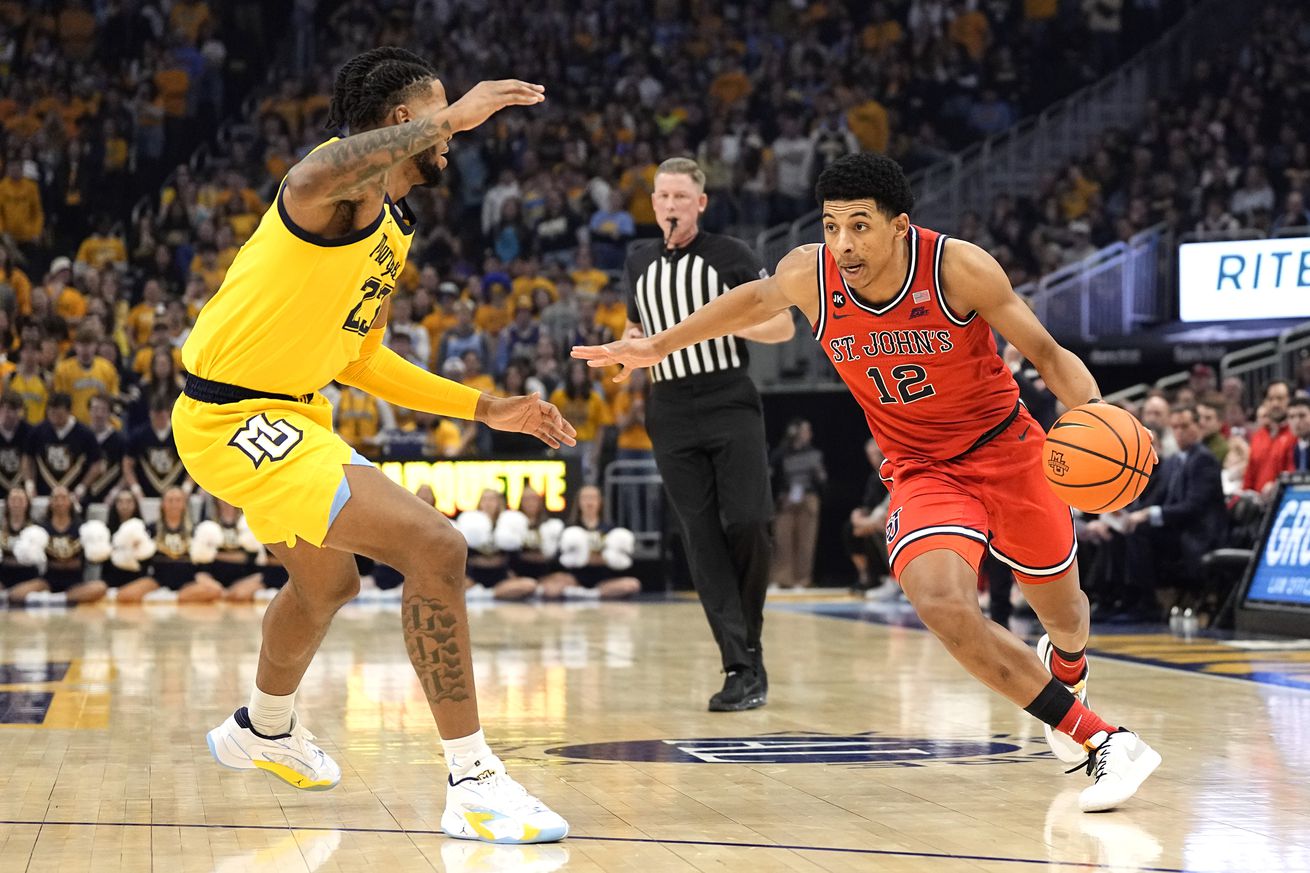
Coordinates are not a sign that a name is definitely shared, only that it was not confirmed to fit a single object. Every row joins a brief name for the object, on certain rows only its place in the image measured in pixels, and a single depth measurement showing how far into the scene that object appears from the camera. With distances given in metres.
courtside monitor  10.20
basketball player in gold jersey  4.30
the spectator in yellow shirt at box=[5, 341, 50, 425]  15.28
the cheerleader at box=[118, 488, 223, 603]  14.41
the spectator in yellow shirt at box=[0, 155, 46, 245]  19.25
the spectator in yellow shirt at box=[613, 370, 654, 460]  15.59
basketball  4.75
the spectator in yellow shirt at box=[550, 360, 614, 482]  15.56
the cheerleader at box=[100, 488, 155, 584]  14.37
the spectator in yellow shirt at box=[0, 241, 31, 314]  17.00
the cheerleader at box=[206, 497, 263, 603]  14.43
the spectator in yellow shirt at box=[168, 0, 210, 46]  22.70
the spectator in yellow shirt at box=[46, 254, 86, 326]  17.23
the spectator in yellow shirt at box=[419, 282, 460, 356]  17.31
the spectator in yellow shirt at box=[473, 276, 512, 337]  17.86
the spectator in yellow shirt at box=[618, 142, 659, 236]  20.19
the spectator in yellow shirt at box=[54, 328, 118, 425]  15.56
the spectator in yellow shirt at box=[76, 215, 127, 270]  19.16
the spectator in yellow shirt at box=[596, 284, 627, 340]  17.11
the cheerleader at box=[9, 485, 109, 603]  14.21
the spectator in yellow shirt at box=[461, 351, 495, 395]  15.58
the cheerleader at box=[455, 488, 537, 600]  14.57
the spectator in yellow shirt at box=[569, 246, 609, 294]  18.05
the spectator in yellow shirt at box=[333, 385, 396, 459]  15.04
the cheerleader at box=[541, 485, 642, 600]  14.84
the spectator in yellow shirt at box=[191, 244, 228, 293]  17.91
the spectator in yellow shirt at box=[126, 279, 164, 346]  16.95
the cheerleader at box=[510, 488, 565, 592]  14.84
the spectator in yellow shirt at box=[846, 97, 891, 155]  21.44
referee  7.28
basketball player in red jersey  4.79
